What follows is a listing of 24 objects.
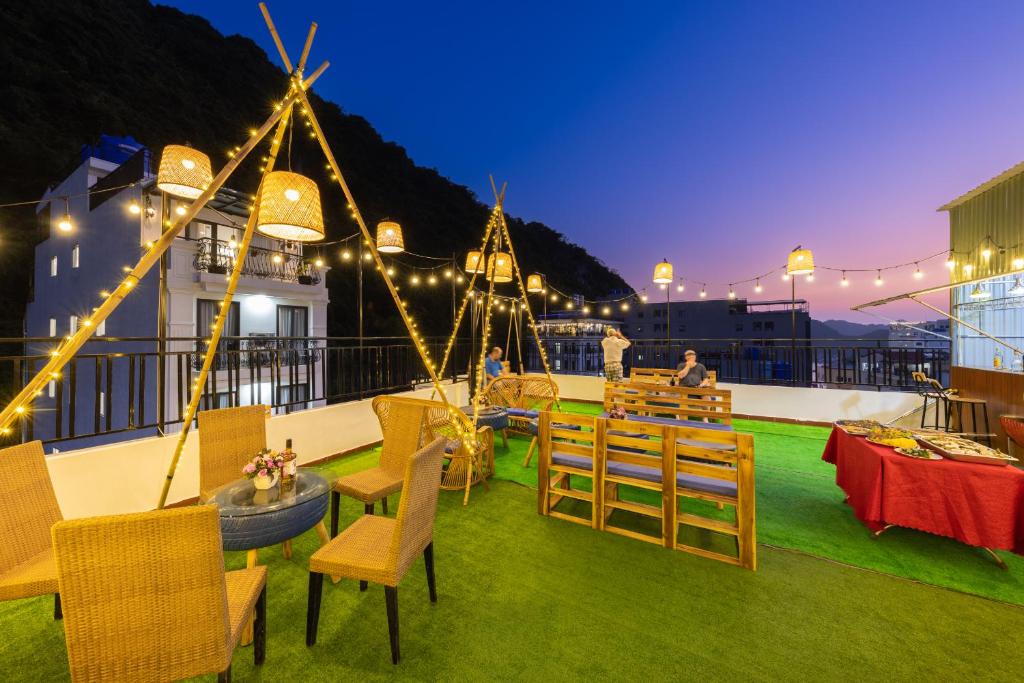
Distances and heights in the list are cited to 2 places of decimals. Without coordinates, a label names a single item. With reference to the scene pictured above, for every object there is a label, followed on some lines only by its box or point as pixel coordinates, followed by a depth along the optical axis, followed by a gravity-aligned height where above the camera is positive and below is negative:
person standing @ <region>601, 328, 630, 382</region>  7.86 -0.13
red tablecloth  2.52 -1.01
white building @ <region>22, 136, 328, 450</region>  10.20 +1.97
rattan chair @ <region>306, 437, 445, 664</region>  1.88 -1.03
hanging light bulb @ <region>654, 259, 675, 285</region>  7.90 +1.47
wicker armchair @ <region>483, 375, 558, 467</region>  5.32 -0.66
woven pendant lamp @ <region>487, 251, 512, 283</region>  5.46 +1.10
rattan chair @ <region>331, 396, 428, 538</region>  2.96 -0.86
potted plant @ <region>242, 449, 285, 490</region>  2.32 -0.71
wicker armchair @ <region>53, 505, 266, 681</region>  1.20 -0.79
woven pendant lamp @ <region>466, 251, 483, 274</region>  6.73 +1.47
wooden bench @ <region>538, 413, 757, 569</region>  2.66 -0.96
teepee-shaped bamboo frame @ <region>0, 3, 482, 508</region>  1.83 +0.55
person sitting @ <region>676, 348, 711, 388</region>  5.94 -0.40
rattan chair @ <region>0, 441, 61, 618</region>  1.80 -0.88
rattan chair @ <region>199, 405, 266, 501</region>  2.81 -0.70
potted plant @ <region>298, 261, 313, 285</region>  12.99 +2.43
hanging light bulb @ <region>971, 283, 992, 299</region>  6.36 +0.87
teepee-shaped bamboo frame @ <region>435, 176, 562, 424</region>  5.08 +1.27
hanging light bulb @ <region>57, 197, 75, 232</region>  5.63 +1.75
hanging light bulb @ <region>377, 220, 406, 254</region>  5.02 +1.37
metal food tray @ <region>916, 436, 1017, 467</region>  2.57 -0.72
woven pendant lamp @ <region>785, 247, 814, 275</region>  5.96 +1.28
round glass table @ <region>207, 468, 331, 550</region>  1.98 -0.86
